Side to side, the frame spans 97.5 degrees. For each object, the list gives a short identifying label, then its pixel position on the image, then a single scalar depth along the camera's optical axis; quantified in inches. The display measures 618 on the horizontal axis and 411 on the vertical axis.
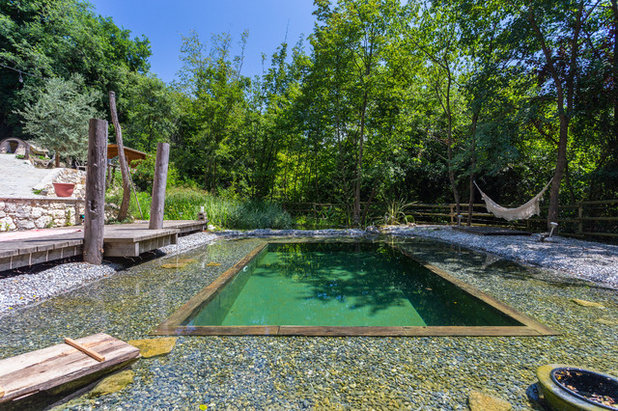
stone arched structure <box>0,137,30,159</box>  479.2
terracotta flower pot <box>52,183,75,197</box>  241.9
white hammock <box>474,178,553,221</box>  250.8
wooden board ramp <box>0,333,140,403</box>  51.5
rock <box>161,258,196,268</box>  164.7
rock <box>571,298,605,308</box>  103.9
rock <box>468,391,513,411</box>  51.4
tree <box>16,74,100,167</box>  454.6
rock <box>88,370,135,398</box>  56.2
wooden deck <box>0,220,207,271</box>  113.8
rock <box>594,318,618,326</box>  89.1
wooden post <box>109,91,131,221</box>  235.0
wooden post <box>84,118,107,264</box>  138.4
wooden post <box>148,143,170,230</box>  192.7
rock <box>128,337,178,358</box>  70.1
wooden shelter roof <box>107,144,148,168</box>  304.9
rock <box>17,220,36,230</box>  205.5
